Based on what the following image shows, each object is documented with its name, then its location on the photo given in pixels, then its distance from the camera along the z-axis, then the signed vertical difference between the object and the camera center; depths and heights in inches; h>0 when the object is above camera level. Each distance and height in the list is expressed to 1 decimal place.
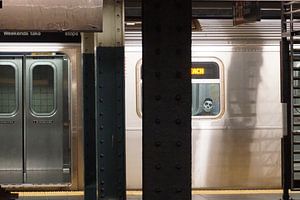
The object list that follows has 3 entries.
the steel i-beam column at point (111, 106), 321.3 -3.9
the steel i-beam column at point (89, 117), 405.5 -9.6
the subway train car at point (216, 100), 525.6 -3.6
